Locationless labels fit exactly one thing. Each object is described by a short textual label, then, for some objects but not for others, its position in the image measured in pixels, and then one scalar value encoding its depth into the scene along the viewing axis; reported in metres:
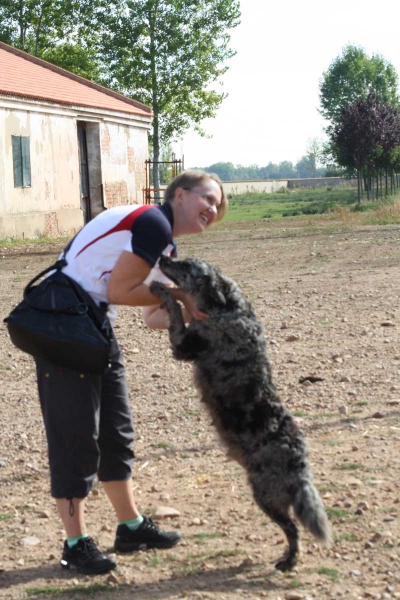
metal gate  31.76
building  23.25
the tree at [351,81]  85.75
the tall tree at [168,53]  46.56
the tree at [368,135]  43.69
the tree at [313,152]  126.09
